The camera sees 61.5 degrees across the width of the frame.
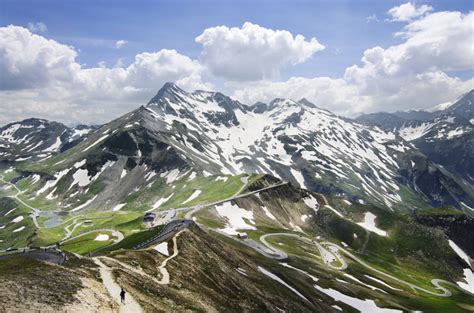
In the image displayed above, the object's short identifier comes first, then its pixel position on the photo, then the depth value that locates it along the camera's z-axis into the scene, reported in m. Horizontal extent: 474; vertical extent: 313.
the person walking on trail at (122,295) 43.31
